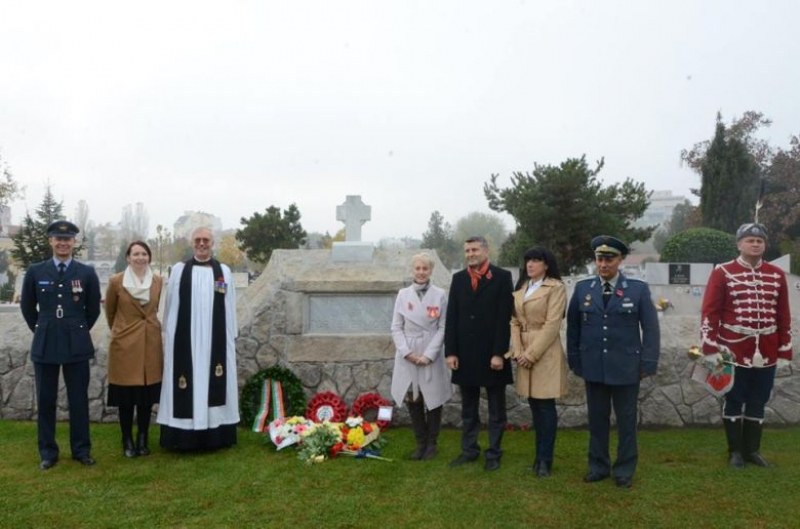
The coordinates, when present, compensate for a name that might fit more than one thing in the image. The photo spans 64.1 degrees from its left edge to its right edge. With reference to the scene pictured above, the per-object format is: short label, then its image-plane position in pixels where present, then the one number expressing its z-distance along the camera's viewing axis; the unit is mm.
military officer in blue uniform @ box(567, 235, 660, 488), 4094
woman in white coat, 4715
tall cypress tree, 30781
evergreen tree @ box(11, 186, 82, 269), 22516
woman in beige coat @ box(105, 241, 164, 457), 4758
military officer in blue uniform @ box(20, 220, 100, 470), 4539
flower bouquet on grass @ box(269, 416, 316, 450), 4953
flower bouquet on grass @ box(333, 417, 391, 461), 4844
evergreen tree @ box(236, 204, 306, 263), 26750
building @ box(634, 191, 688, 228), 112694
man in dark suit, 4430
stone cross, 6480
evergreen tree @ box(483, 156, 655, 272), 21500
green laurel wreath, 5617
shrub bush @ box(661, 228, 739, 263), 19344
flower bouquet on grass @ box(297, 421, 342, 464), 4699
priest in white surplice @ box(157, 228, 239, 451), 4855
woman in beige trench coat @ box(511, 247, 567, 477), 4277
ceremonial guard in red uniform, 4414
